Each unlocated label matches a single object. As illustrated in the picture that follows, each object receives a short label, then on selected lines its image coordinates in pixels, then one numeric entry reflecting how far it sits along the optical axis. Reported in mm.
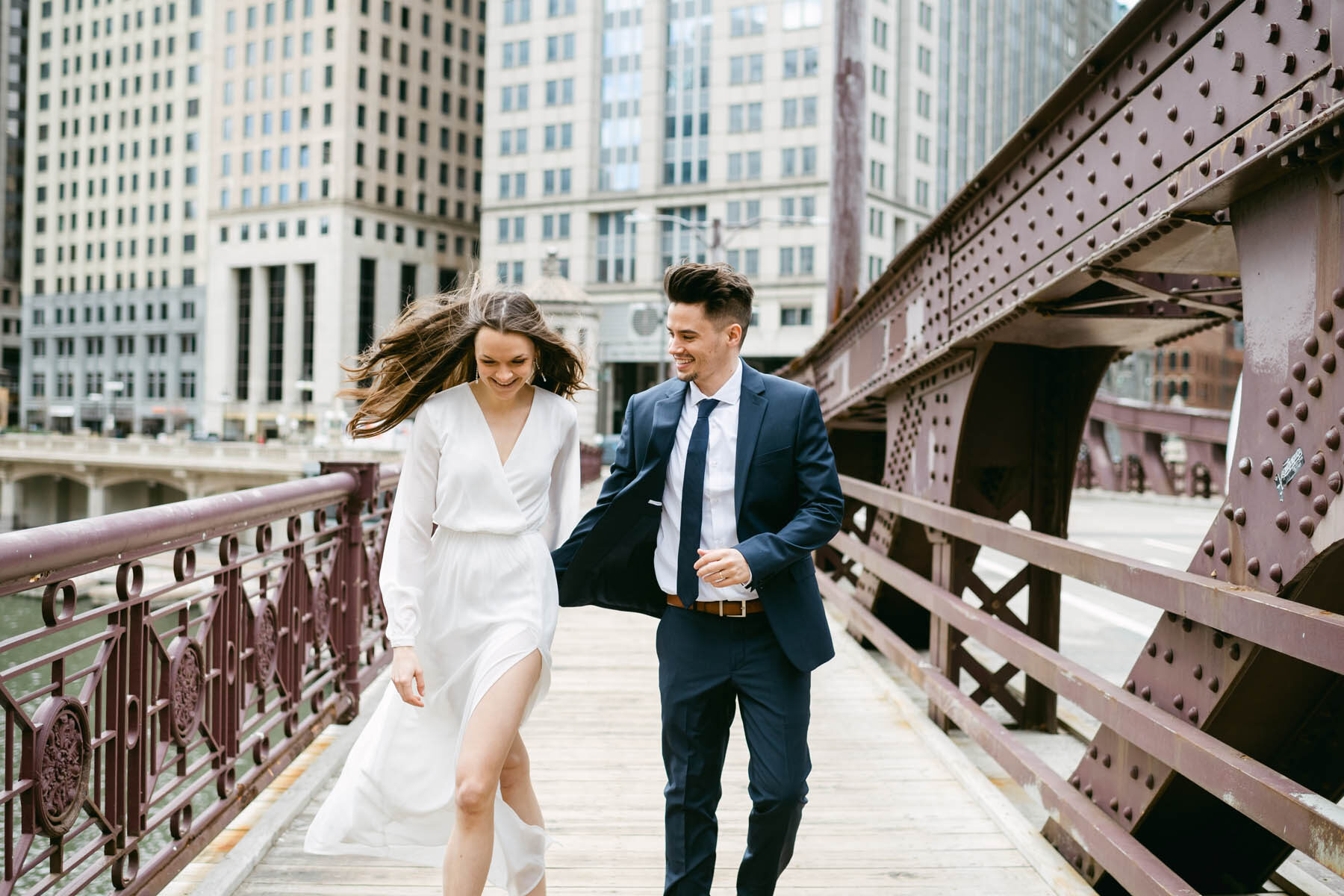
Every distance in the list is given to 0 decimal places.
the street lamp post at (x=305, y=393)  75062
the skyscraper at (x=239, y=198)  80938
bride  2775
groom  2926
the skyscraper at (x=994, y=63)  74312
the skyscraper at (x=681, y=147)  63938
